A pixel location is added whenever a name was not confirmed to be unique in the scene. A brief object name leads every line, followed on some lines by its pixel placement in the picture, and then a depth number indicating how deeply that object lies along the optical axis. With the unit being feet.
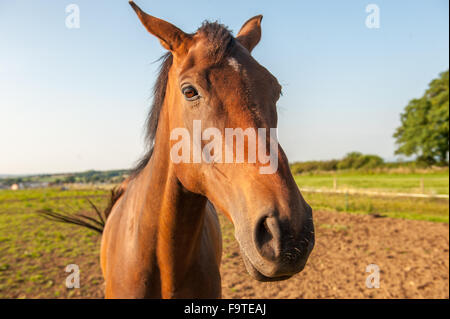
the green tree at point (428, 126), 114.83
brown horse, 4.06
